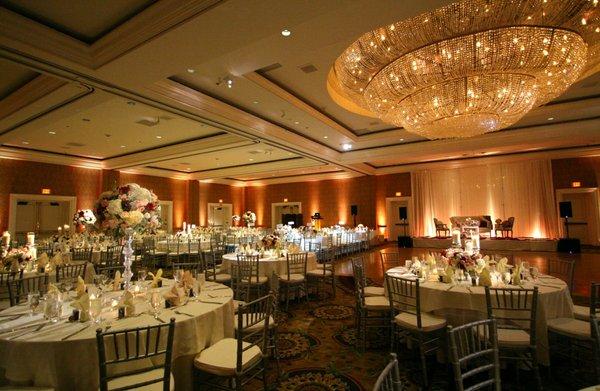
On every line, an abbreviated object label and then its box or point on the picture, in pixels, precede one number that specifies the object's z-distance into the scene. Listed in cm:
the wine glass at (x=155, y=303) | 259
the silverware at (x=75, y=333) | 215
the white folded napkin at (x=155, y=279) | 339
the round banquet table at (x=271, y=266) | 578
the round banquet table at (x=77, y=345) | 211
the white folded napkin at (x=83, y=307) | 247
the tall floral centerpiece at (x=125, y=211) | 285
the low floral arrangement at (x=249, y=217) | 1055
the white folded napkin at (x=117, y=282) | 344
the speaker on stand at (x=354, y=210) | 1653
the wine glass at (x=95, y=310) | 245
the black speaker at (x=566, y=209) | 1166
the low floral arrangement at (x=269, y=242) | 638
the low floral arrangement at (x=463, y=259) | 381
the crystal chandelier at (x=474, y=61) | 290
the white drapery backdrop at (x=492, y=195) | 1296
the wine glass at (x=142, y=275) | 335
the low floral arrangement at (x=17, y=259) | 494
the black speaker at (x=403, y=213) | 1536
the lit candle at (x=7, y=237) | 674
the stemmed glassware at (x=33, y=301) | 257
